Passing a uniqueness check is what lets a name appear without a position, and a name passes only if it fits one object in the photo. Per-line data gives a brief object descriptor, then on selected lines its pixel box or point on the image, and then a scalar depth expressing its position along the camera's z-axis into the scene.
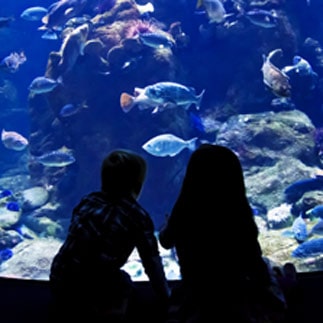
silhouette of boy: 1.82
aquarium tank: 7.38
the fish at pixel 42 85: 8.80
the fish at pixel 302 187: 7.27
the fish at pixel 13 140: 9.79
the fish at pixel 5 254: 6.89
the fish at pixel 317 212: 5.71
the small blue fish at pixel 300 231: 5.29
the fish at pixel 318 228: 5.20
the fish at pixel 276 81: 5.77
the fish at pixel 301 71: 9.52
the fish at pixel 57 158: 7.98
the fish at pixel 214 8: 9.00
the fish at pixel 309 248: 4.66
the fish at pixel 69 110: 9.57
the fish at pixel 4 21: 9.79
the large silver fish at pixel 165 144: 7.10
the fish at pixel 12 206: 7.75
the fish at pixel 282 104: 10.52
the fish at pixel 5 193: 8.40
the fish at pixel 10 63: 9.35
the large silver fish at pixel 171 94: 7.20
